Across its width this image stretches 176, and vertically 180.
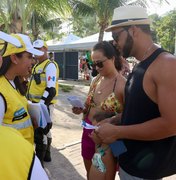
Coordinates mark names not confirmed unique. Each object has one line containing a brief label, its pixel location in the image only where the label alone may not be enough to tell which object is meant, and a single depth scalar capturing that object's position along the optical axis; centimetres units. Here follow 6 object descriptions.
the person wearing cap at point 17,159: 62
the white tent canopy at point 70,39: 1295
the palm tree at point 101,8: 949
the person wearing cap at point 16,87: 135
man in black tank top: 111
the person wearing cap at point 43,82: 274
